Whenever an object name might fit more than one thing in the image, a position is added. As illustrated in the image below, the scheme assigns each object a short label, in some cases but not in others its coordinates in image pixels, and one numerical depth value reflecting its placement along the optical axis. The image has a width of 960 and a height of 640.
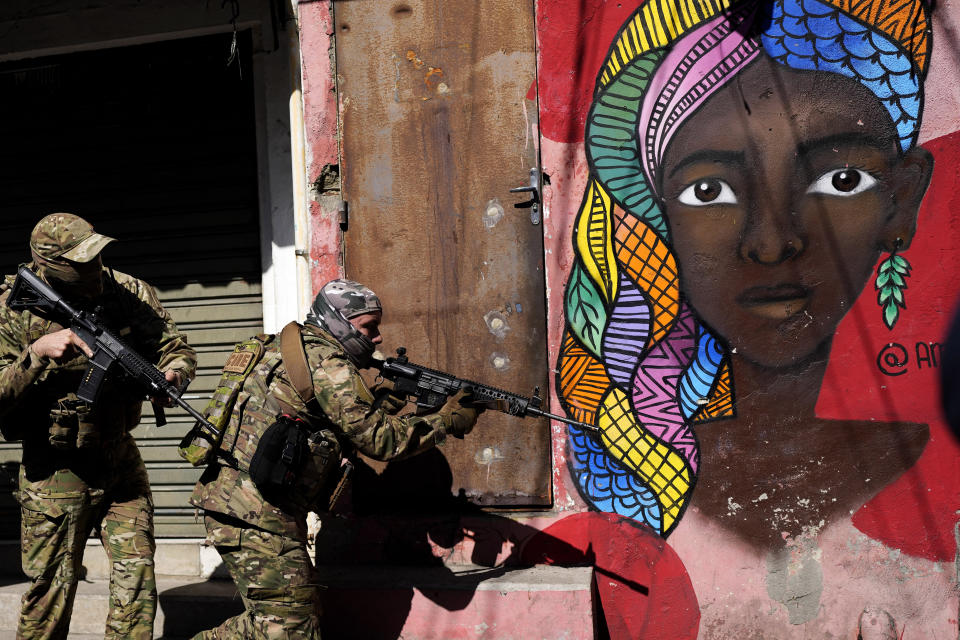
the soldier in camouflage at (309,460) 3.29
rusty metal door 4.20
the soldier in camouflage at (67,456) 3.48
